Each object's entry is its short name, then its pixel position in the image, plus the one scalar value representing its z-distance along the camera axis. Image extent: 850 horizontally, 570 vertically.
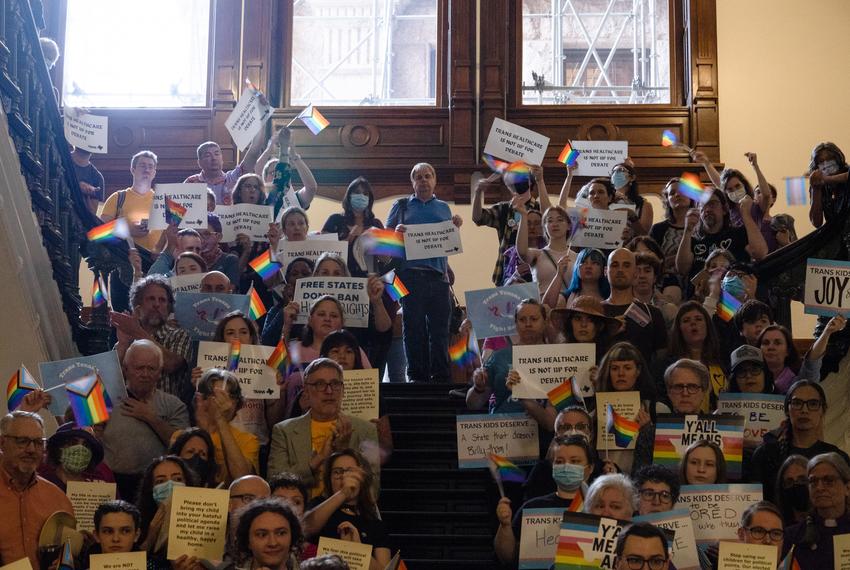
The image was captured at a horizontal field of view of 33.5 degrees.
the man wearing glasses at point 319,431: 6.46
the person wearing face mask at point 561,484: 6.05
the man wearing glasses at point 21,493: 5.79
